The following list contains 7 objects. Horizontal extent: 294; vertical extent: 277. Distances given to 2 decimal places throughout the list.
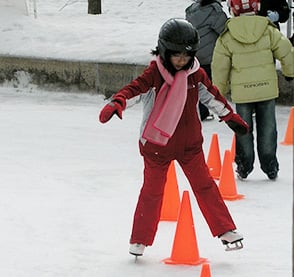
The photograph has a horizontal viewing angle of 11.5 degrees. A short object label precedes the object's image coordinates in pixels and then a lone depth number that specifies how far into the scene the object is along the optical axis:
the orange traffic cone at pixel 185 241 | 9.10
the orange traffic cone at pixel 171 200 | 10.76
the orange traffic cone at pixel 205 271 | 7.57
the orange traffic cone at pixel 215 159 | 13.17
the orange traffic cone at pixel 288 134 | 14.89
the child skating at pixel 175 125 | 8.72
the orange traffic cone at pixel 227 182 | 11.84
